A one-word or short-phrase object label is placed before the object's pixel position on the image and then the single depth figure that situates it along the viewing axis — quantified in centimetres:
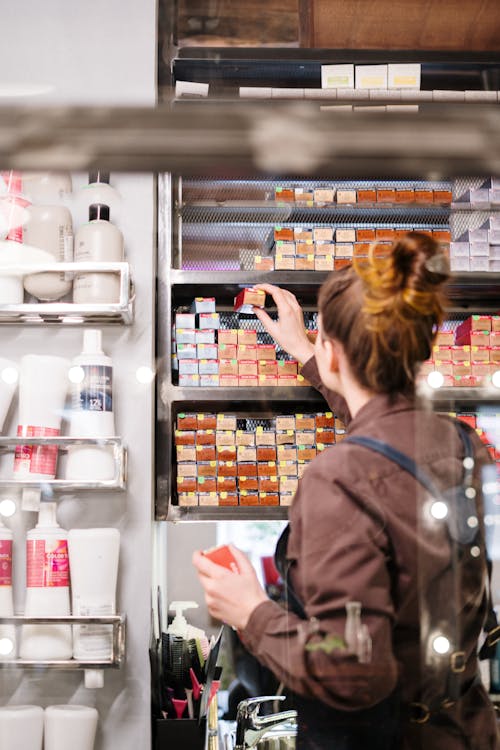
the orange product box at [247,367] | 203
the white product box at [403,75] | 204
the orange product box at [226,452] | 206
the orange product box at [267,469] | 201
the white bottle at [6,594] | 124
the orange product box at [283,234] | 202
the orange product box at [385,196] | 106
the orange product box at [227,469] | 207
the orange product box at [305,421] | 184
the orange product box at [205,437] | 209
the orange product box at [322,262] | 166
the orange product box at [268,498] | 168
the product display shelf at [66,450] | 171
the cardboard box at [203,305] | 209
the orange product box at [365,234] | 157
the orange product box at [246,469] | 204
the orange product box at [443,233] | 147
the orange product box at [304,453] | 183
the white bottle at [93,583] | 162
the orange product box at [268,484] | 193
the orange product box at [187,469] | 207
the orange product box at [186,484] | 204
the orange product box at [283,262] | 198
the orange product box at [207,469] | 208
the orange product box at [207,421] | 208
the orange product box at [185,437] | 209
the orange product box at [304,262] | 195
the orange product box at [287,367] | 178
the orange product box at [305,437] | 184
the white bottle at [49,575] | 145
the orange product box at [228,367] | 207
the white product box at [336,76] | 210
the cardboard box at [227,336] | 207
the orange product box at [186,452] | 208
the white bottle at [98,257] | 193
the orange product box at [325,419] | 135
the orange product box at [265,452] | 201
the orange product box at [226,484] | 204
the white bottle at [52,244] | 155
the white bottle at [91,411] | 181
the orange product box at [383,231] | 162
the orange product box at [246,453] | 204
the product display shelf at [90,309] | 180
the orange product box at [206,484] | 204
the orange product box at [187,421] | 210
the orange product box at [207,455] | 209
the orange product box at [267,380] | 196
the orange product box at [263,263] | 194
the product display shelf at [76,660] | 127
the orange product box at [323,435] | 150
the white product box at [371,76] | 197
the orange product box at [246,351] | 201
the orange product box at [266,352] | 193
